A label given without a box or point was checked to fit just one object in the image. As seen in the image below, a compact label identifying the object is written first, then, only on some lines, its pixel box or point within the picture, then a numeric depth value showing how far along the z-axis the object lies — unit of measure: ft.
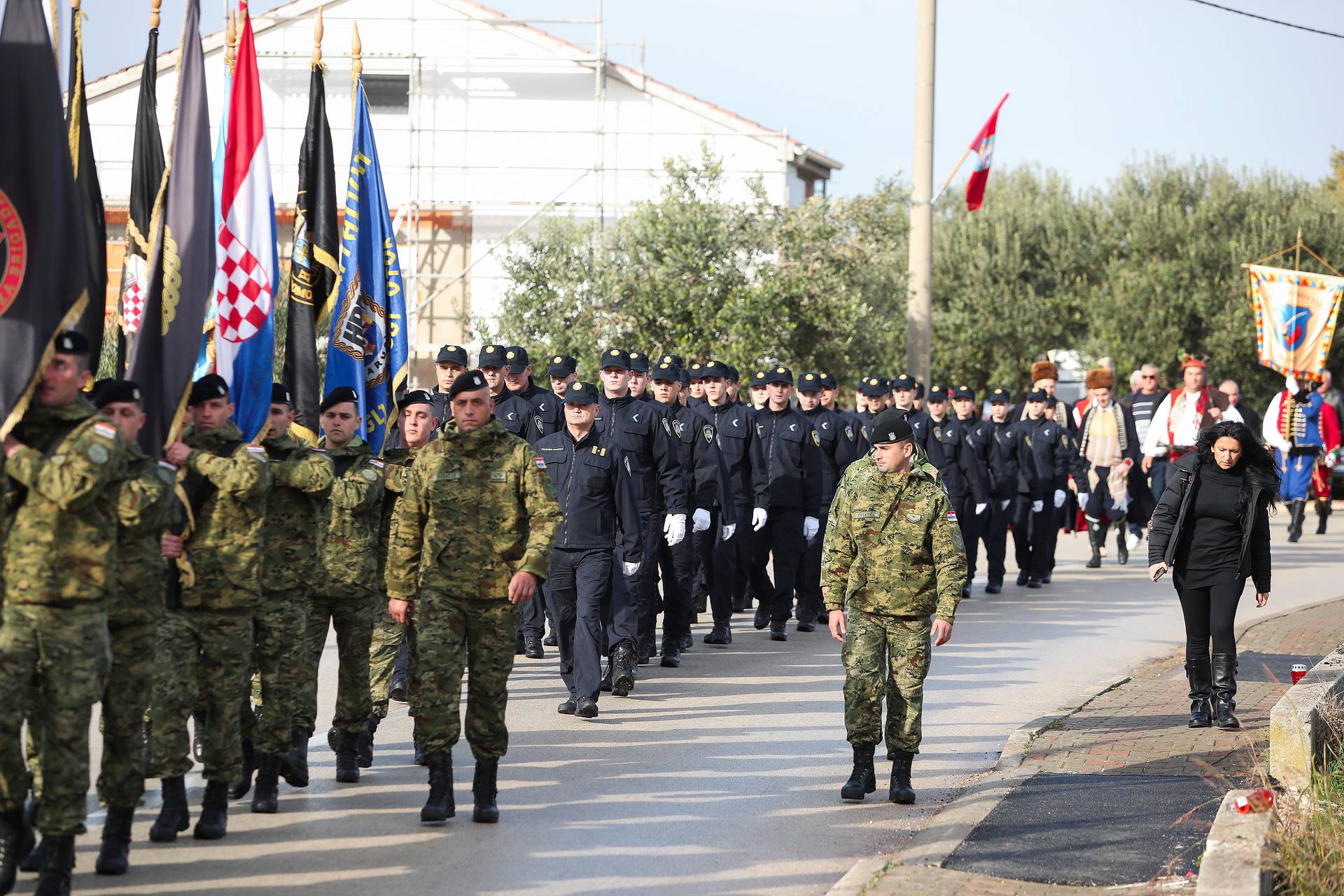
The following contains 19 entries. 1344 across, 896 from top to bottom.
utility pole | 129.71
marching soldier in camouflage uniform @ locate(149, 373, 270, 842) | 41.97
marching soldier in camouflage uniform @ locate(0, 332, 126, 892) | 35.25
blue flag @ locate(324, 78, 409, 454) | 59.56
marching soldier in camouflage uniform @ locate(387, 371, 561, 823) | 44.86
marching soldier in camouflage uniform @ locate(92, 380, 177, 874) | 38.57
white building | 217.79
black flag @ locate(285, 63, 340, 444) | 57.73
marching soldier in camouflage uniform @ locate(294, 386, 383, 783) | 49.10
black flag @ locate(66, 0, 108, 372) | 44.23
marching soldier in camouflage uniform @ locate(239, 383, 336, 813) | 45.65
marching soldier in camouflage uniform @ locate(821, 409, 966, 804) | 48.79
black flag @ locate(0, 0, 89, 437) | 39.63
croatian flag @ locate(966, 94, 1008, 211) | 146.96
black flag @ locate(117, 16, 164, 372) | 56.18
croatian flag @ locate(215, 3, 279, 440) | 51.32
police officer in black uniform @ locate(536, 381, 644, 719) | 61.29
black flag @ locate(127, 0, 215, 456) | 45.46
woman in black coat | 60.57
